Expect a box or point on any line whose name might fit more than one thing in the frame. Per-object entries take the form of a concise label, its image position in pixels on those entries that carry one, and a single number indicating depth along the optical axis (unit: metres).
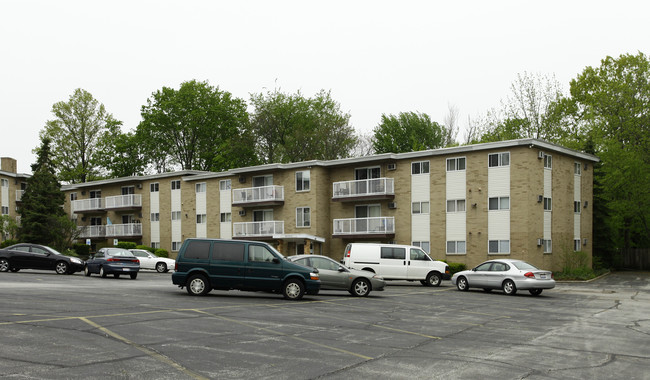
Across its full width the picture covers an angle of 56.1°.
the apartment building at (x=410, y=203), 36.09
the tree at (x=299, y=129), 62.50
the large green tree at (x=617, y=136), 43.97
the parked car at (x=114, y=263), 29.05
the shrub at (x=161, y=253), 50.59
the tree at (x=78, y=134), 69.56
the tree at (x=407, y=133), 67.12
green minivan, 18.97
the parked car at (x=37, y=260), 31.58
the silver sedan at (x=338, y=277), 21.38
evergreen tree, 51.31
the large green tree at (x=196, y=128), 65.38
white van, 28.77
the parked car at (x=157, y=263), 40.69
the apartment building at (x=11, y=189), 63.72
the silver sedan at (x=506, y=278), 24.78
